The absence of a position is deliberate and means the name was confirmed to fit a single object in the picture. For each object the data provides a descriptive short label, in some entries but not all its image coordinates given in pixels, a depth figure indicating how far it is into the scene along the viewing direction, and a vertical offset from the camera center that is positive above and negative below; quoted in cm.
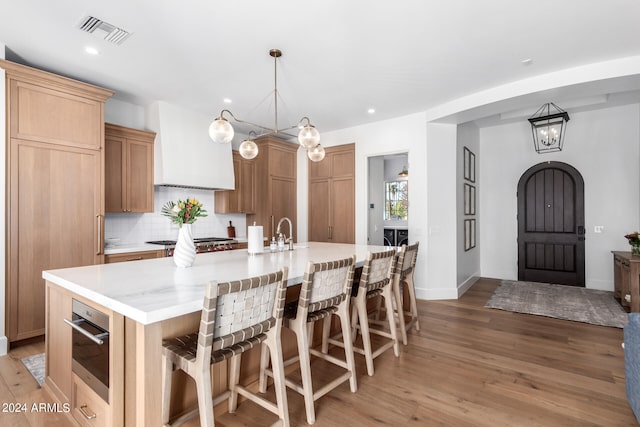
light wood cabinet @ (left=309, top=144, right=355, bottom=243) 570 +33
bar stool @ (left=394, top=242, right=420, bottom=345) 309 -65
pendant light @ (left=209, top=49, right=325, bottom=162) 283 +72
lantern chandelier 392 +107
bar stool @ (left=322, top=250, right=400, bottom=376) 252 -65
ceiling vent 258 +153
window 895 +39
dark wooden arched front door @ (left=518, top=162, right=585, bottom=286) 550 -19
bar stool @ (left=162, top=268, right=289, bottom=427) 142 -57
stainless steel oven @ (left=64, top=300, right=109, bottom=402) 151 -64
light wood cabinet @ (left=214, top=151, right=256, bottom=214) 544 +38
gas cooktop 442 -37
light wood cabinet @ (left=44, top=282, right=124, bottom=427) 147 -82
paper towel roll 298 -23
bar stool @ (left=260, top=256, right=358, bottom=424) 194 -63
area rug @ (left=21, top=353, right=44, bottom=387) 250 -122
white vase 229 -23
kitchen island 138 -51
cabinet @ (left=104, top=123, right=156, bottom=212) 401 +60
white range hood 438 +92
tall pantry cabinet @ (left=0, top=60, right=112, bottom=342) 302 +33
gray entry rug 390 -122
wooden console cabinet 382 -83
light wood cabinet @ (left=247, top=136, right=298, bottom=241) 574 +56
